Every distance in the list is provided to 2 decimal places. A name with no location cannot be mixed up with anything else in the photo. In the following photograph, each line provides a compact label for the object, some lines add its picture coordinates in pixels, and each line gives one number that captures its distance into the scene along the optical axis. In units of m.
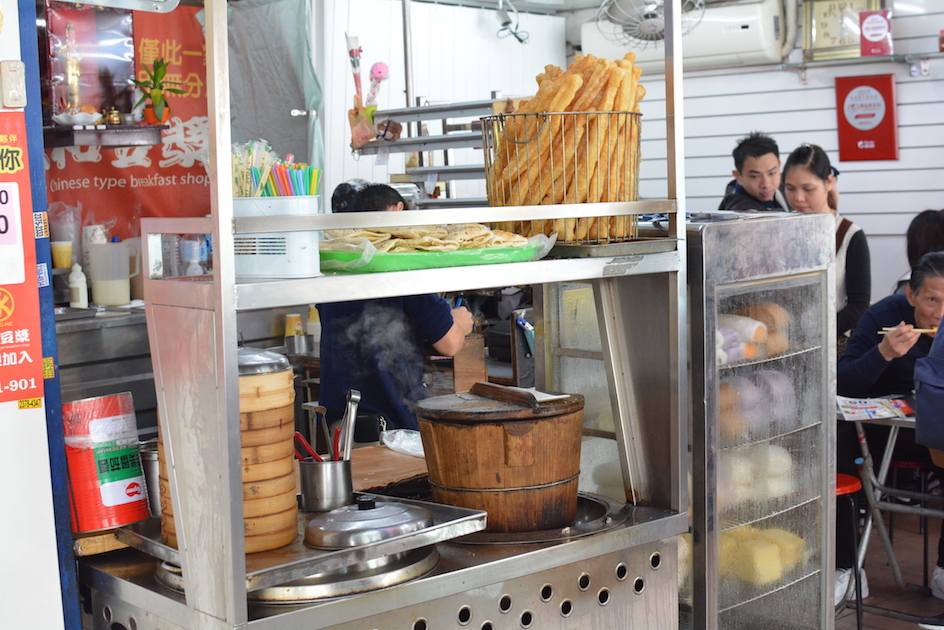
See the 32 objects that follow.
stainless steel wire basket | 1.97
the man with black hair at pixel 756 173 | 4.76
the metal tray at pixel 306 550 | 1.50
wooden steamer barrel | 1.84
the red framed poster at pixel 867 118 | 6.57
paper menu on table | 3.53
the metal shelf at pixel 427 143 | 4.25
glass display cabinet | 2.13
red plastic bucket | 1.72
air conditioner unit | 6.97
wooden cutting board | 2.26
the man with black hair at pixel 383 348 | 3.22
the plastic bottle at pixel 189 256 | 4.91
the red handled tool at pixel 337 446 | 1.83
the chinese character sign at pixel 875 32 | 6.46
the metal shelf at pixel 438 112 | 4.20
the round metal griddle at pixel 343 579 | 1.55
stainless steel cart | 1.43
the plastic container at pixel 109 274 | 4.64
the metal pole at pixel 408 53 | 4.80
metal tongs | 1.79
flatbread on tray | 1.70
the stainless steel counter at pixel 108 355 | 4.34
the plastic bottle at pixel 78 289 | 4.58
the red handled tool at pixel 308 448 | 1.90
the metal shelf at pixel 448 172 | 4.50
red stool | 3.42
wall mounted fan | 6.29
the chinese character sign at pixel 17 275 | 1.62
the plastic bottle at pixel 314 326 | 5.15
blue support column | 1.67
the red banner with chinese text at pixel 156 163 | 5.17
